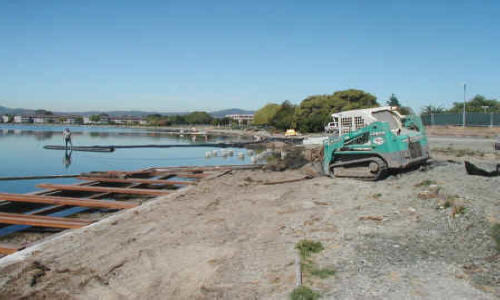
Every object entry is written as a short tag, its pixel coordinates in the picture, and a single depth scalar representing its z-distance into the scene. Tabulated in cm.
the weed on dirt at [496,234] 575
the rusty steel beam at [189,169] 1964
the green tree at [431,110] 7026
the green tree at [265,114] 10062
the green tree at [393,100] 8156
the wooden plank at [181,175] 1844
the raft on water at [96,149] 3647
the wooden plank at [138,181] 1622
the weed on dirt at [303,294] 453
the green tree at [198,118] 18650
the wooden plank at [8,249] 733
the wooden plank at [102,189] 1368
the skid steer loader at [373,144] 1196
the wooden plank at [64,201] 1141
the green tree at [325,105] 6675
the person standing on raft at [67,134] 3561
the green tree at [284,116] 7899
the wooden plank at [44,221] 927
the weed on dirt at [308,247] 611
